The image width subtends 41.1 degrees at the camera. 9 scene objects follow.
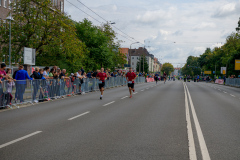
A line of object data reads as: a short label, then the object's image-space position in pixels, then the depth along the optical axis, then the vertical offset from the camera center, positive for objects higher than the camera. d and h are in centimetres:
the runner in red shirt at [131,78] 1958 -30
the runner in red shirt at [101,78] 1786 -30
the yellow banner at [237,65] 5134 +161
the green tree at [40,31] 3166 +411
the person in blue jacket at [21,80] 1356 -38
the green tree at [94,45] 5191 +453
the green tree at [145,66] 11920 +275
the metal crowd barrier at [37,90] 1272 -92
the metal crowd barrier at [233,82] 4419 -103
